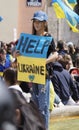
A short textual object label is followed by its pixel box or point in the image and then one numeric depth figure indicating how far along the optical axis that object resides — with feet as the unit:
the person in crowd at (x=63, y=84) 31.99
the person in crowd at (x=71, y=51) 48.86
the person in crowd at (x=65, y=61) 34.93
